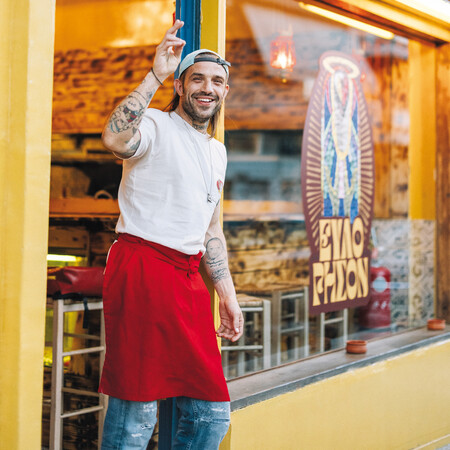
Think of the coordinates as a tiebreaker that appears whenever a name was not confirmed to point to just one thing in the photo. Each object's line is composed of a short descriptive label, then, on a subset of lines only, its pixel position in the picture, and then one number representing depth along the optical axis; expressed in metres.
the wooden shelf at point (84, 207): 5.12
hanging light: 4.11
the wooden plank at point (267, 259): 3.93
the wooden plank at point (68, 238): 4.73
